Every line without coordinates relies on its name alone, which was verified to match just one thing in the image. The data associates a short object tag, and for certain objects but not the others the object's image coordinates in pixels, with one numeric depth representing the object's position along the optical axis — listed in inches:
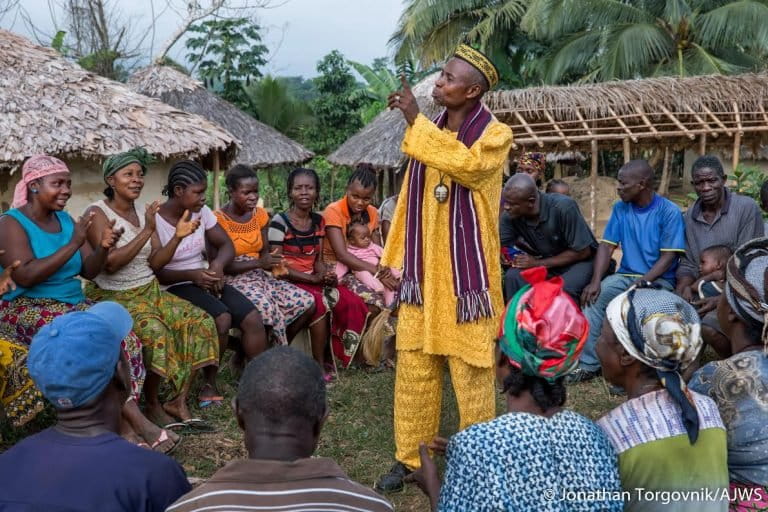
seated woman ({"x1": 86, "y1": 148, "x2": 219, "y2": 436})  176.1
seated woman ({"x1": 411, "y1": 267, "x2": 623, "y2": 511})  80.7
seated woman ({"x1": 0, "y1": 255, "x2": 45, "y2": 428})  152.8
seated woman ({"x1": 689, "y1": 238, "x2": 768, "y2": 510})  99.6
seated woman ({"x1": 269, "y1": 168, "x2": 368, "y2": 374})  225.9
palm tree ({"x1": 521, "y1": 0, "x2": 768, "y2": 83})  741.3
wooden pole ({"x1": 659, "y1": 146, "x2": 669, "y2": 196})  633.0
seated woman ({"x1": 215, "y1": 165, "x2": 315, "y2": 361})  212.4
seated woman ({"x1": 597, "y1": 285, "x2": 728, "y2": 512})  88.4
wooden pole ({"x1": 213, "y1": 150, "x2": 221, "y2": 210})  398.5
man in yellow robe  135.5
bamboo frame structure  513.3
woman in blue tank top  158.6
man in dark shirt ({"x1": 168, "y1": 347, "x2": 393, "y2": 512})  69.1
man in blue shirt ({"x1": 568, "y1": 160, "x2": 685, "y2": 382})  217.5
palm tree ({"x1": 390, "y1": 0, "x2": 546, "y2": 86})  865.5
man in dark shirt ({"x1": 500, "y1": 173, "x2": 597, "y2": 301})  210.4
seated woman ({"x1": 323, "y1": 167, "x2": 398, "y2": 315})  233.9
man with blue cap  74.7
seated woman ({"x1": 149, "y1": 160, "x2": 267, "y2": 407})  193.3
